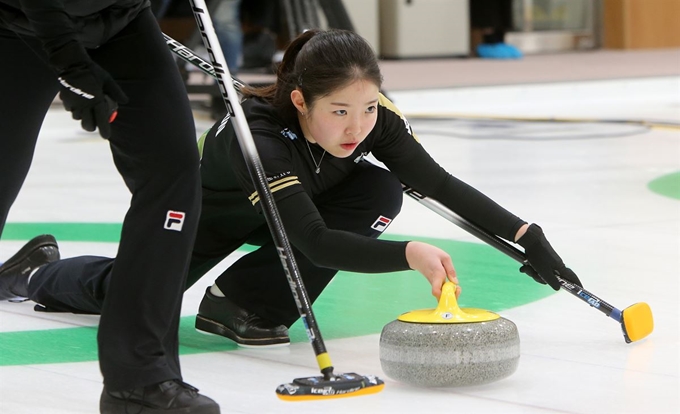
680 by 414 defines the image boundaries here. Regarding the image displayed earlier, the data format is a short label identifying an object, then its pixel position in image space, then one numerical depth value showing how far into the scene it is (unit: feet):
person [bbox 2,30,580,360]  15.96
